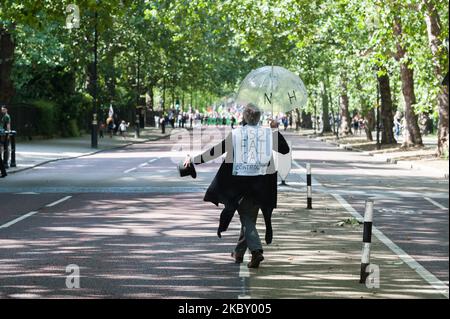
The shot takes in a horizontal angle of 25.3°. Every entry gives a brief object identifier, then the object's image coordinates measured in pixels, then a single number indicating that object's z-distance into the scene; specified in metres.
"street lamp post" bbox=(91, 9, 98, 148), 48.81
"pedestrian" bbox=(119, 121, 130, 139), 69.31
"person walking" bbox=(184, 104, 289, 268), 11.01
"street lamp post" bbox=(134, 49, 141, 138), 66.61
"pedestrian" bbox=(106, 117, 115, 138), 66.88
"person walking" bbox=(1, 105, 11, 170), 30.41
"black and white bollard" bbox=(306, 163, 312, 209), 18.30
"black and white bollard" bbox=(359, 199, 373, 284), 10.11
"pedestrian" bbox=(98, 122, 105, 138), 65.59
